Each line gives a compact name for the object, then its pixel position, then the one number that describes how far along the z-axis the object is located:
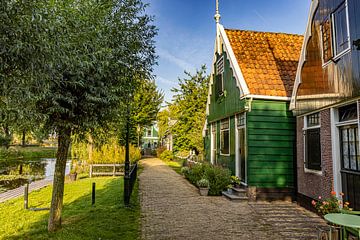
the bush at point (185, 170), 14.54
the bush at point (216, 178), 10.16
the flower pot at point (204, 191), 10.02
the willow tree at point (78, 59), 2.89
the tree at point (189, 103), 24.44
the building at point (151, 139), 53.69
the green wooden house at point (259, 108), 9.08
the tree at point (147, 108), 30.91
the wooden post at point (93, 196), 8.40
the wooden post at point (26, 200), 8.21
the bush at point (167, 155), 28.19
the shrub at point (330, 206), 5.13
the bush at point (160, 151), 31.45
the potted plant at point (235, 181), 9.92
